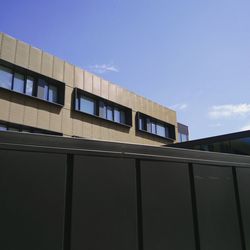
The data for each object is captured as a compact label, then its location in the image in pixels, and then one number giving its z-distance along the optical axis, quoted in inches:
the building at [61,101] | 621.0
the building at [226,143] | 586.6
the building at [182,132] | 1306.1
